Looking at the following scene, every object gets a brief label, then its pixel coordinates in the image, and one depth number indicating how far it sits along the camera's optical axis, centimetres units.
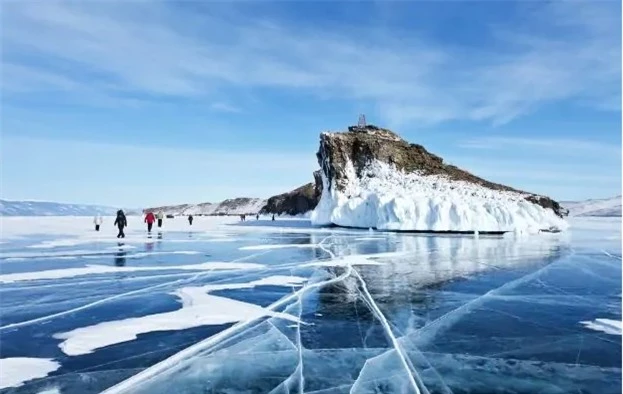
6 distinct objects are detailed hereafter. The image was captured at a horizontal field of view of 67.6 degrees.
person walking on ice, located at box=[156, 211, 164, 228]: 3671
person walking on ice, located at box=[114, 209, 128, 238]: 2468
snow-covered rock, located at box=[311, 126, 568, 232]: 3197
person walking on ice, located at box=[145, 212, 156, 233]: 3095
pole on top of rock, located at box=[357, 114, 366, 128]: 7311
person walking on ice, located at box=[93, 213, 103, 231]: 3142
